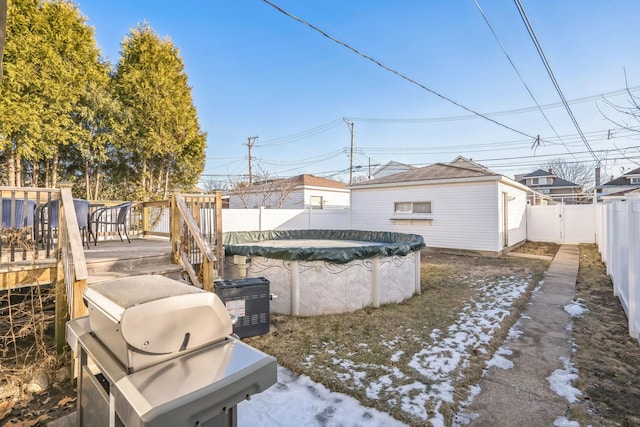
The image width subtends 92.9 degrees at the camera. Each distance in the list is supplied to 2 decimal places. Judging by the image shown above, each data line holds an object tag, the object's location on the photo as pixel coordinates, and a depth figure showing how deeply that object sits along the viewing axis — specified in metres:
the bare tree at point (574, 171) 38.50
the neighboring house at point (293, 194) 17.91
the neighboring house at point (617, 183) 30.00
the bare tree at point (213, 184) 27.60
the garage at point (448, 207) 10.12
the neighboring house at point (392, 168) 24.97
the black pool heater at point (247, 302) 3.64
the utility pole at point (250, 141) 24.28
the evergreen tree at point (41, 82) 6.99
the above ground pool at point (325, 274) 4.66
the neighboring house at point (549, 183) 35.44
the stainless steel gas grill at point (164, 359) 1.09
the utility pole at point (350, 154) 24.03
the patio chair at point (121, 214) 5.54
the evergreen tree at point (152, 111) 9.65
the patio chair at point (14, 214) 3.55
